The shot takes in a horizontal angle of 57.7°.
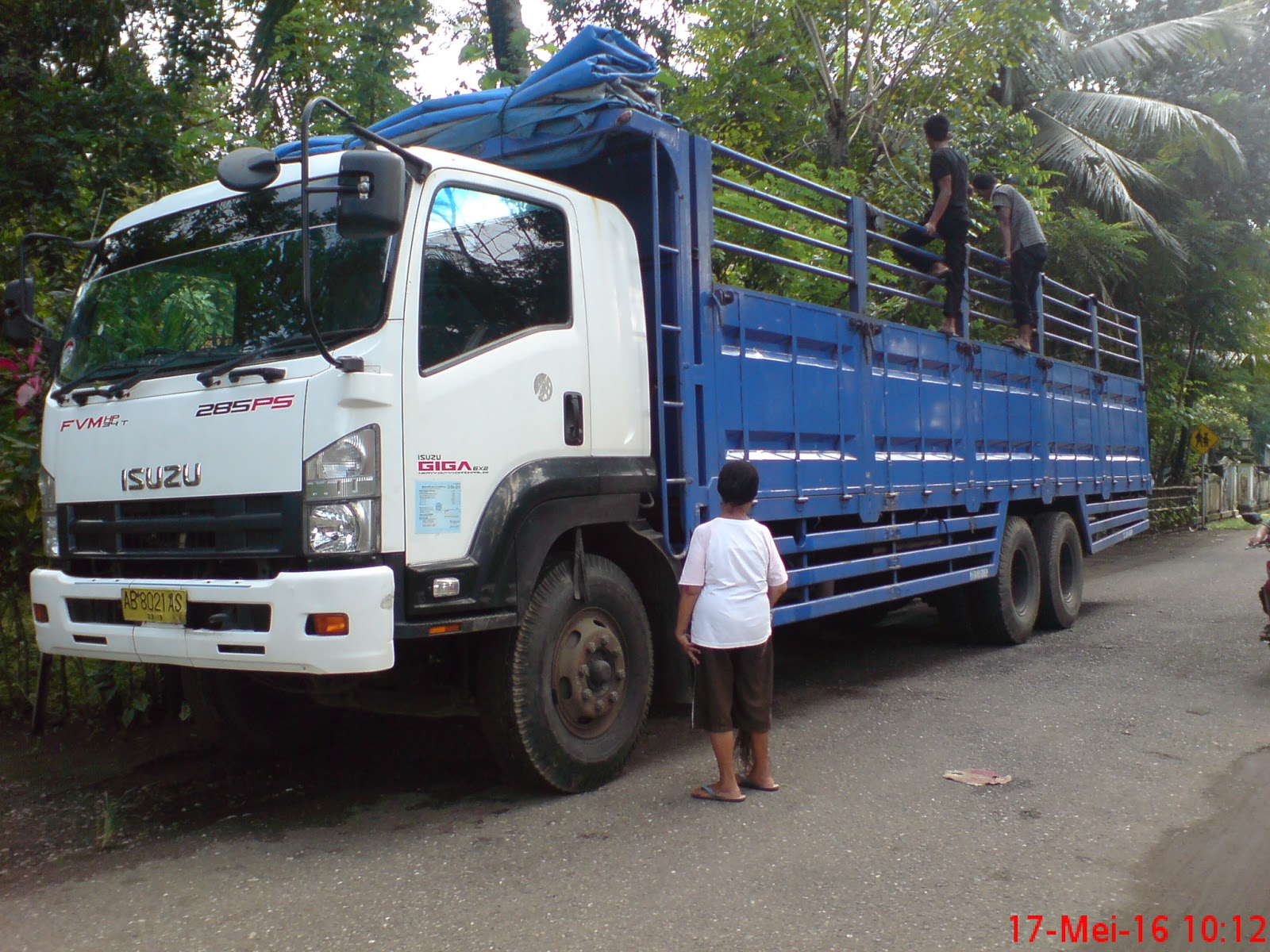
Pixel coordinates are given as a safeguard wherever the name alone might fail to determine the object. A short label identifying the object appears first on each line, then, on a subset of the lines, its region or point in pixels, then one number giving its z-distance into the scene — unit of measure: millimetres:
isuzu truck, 3969
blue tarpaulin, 5082
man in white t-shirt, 4617
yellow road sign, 24297
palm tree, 17781
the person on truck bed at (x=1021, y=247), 8711
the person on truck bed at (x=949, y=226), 7801
